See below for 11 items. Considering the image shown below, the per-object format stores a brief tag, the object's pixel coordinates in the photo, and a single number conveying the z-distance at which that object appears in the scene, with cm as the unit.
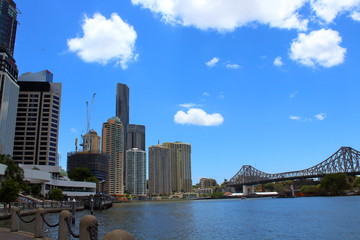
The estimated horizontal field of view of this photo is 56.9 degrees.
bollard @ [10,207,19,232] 1858
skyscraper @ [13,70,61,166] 15662
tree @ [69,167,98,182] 16750
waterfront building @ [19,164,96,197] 10486
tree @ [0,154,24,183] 7172
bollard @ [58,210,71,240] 1338
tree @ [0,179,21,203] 5116
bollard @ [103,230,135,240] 606
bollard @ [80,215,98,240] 1038
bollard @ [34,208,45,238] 1589
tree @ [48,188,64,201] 9762
